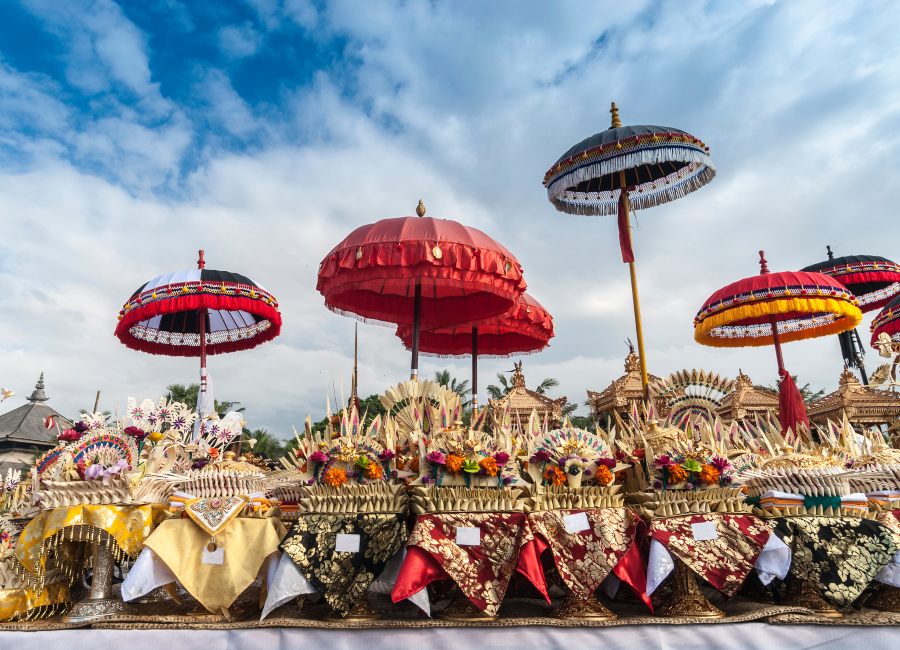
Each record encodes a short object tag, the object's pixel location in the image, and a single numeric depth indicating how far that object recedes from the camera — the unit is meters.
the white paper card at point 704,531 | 3.01
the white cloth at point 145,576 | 2.90
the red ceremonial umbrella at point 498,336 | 7.49
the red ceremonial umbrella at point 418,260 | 4.68
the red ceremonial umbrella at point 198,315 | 7.29
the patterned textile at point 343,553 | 2.86
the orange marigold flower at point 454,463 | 3.01
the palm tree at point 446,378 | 19.31
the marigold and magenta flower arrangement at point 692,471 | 3.17
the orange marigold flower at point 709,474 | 3.17
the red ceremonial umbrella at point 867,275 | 11.17
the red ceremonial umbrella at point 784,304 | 6.82
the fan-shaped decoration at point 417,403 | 4.20
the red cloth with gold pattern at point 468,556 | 2.79
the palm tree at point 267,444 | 20.58
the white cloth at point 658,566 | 2.89
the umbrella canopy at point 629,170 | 5.56
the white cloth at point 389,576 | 3.03
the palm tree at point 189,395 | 20.72
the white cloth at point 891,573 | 2.98
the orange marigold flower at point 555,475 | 3.14
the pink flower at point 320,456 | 3.17
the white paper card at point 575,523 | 2.99
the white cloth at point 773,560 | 2.98
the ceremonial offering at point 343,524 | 2.86
